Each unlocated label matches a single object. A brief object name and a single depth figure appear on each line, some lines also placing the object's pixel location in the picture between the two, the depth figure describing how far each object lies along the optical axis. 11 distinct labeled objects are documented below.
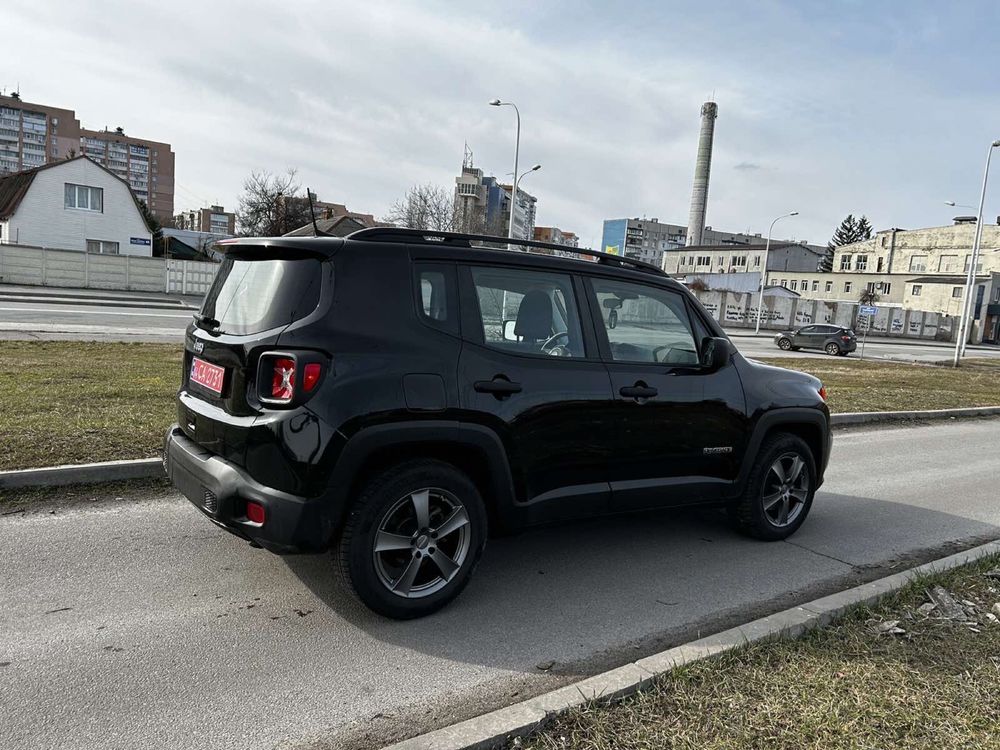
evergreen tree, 118.94
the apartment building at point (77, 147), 105.69
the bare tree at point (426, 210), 46.06
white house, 39.06
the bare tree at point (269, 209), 58.28
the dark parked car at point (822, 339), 34.84
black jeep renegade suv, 3.22
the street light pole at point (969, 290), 30.77
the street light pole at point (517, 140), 30.72
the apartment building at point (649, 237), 145.25
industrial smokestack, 91.00
